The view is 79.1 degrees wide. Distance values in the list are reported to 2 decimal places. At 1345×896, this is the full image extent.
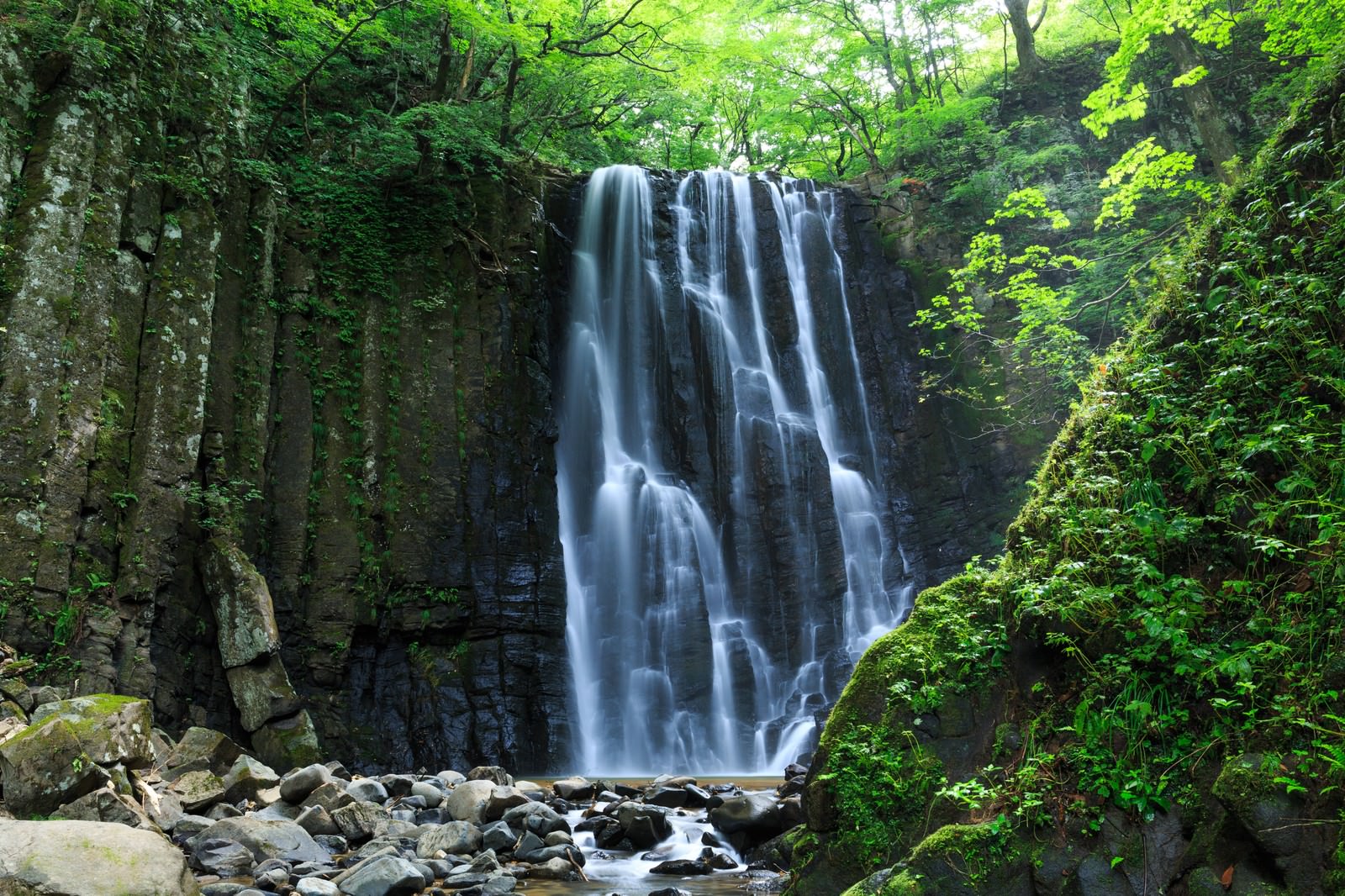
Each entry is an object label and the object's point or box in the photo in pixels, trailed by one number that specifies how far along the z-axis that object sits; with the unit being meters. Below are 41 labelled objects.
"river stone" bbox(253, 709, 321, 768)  9.66
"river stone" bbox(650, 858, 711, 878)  6.50
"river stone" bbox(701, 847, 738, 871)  6.66
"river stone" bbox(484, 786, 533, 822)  7.74
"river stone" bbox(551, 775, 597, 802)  8.95
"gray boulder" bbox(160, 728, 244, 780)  7.96
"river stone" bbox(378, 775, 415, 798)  8.77
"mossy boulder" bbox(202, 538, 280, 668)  10.12
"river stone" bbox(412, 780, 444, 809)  8.28
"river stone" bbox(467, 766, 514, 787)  9.41
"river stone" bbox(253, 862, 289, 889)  5.71
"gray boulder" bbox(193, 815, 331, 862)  6.35
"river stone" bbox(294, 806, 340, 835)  7.07
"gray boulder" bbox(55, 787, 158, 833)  5.61
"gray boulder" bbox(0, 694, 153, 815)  5.54
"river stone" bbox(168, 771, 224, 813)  7.20
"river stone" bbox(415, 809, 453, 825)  7.67
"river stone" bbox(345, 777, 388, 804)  8.02
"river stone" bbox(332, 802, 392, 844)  7.12
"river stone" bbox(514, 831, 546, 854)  6.91
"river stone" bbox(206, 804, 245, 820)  7.16
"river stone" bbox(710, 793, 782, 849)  7.00
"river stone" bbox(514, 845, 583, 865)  6.74
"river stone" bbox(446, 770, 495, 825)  7.70
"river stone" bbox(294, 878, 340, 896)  5.47
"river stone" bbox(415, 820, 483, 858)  6.79
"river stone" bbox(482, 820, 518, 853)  7.09
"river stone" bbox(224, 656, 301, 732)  9.94
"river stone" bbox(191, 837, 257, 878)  5.97
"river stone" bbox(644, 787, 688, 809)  8.60
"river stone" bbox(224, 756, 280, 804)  7.75
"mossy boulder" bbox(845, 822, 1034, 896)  3.69
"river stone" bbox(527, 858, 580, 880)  6.47
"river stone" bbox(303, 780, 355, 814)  7.47
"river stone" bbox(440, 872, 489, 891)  5.98
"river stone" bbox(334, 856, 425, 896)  5.64
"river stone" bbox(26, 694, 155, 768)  6.15
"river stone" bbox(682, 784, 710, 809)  8.70
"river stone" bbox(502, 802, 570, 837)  7.44
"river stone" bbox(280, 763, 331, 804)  7.73
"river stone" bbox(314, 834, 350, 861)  6.84
